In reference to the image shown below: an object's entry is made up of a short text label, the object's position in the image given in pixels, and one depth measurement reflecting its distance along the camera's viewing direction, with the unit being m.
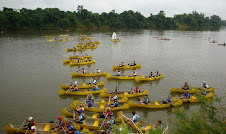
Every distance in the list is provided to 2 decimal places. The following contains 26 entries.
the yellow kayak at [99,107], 17.75
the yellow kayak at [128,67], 32.38
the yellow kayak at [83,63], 33.93
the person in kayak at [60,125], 14.21
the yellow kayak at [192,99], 20.84
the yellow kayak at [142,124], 14.87
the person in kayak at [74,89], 22.11
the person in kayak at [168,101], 19.70
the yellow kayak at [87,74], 28.19
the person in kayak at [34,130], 13.74
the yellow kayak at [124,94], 20.86
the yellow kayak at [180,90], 23.47
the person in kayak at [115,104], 18.66
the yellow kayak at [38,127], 14.55
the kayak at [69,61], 35.16
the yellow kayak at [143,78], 26.74
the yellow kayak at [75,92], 21.83
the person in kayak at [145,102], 19.44
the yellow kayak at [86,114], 16.53
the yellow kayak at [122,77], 27.41
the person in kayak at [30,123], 14.28
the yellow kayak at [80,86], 23.36
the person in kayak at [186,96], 21.11
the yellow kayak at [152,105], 19.44
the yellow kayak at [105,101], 18.97
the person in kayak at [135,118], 14.99
